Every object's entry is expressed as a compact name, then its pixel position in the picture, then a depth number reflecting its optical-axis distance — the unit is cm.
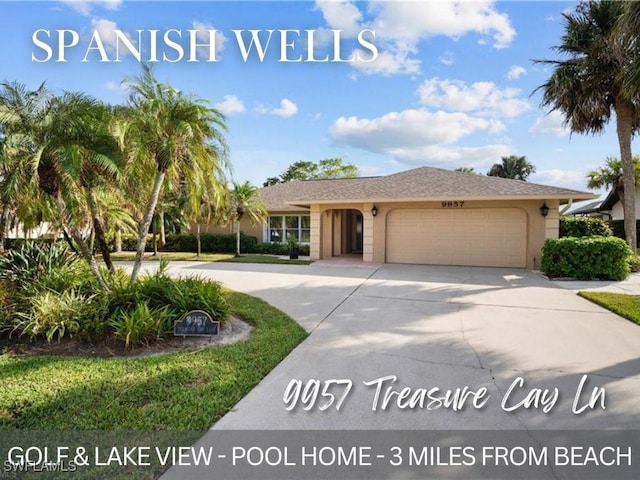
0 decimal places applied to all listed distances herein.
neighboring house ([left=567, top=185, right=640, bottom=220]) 2247
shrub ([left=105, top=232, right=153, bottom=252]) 2122
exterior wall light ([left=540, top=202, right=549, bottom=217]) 1238
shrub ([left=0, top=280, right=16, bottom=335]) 524
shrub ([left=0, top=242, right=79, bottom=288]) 646
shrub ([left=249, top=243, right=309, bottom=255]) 1905
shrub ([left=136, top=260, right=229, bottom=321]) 551
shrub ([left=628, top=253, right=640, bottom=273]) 1151
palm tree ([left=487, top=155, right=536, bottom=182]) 3925
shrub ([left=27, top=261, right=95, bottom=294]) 605
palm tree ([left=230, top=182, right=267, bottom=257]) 1731
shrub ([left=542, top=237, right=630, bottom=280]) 1012
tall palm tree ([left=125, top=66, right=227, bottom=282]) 616
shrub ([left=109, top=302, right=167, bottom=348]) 476
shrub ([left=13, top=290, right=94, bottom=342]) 502
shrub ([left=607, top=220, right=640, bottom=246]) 1797
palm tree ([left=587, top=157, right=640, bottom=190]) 2108
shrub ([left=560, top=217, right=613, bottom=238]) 1373
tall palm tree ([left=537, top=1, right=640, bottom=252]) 1158
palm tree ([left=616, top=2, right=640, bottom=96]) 654
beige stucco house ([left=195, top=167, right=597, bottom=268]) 1270
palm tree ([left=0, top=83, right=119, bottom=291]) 529
